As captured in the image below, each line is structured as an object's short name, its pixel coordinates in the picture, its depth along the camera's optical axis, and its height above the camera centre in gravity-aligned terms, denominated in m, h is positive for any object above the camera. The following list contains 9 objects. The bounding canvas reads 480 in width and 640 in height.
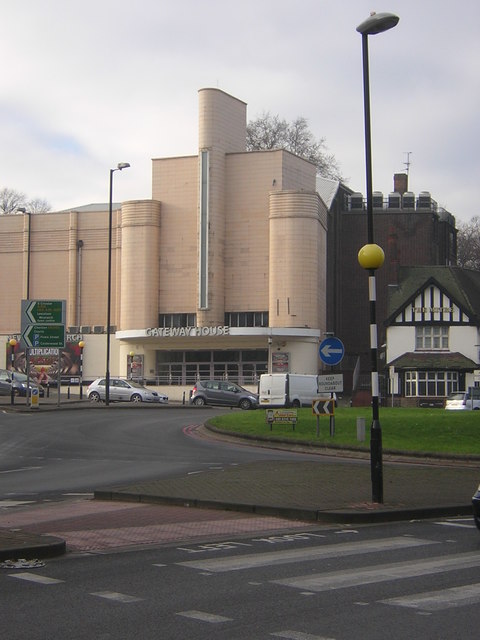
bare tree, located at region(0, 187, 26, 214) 99.00 +19.03
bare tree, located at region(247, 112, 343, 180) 88.00 +23.12
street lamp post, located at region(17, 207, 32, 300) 80.12 +12.05
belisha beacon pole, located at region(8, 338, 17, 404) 44.53 +0.35
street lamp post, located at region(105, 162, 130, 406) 48.12 +3.37
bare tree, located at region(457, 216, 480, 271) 102.62 +15.48
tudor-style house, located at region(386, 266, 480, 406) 63.50 +2.83
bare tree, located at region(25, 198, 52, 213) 101.56 +18.78
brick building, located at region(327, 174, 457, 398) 82.94 +11.95
